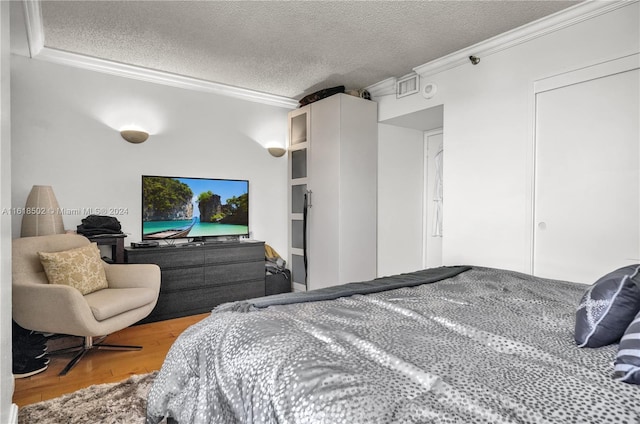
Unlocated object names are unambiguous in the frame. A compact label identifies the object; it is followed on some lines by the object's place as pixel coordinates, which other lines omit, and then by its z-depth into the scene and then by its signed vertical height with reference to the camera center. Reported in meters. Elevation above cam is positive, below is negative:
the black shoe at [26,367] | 2.36 -1.08
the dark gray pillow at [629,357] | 0.86 -0.38
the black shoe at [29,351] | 2.40 -0.98
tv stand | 3.58 -0.71
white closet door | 2.46 +0.23
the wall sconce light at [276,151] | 4.70 +0.78
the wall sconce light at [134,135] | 3.71 +0.77
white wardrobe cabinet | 4.07 +0.21
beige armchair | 2.34 -0.66
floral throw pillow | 2.57 -0.45
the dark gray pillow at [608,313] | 1.09 -0.32
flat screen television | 3.86 +0.01
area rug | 1.85 -1.10
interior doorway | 4.44 +0.14
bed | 0.77 -0.43
